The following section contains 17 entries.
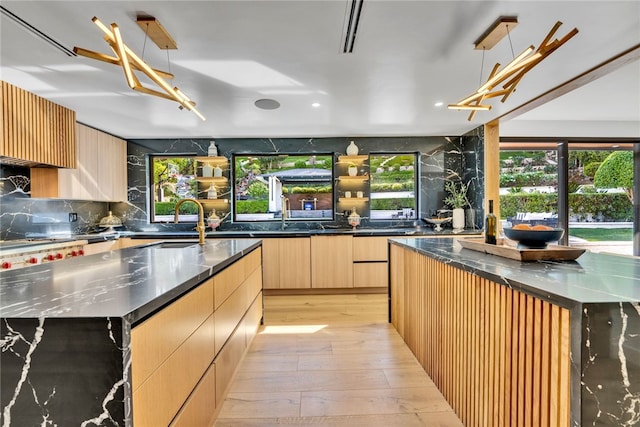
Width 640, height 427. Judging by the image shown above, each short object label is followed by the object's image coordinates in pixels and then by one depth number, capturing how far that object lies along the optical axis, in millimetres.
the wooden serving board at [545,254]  1512
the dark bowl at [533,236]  1562
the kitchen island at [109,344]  854
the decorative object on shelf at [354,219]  4848
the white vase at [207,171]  4762
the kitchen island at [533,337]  875
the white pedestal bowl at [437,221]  4707
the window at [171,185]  4992
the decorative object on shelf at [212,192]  4832
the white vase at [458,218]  4750
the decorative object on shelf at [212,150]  4746
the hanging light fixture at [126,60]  1467
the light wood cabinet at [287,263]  4344
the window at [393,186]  5078
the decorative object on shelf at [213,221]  4727
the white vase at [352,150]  4793
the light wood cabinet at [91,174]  3541
